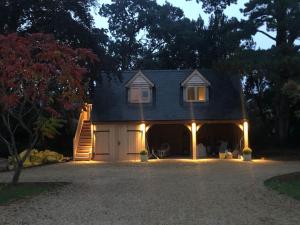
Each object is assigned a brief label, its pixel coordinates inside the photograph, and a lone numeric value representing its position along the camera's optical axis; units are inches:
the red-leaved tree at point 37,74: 358.6
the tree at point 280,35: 682.1
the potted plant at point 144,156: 654.7
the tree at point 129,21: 1077.6
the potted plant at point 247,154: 636.6
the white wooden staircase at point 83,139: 684.0
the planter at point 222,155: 683.4
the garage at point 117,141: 693.6
